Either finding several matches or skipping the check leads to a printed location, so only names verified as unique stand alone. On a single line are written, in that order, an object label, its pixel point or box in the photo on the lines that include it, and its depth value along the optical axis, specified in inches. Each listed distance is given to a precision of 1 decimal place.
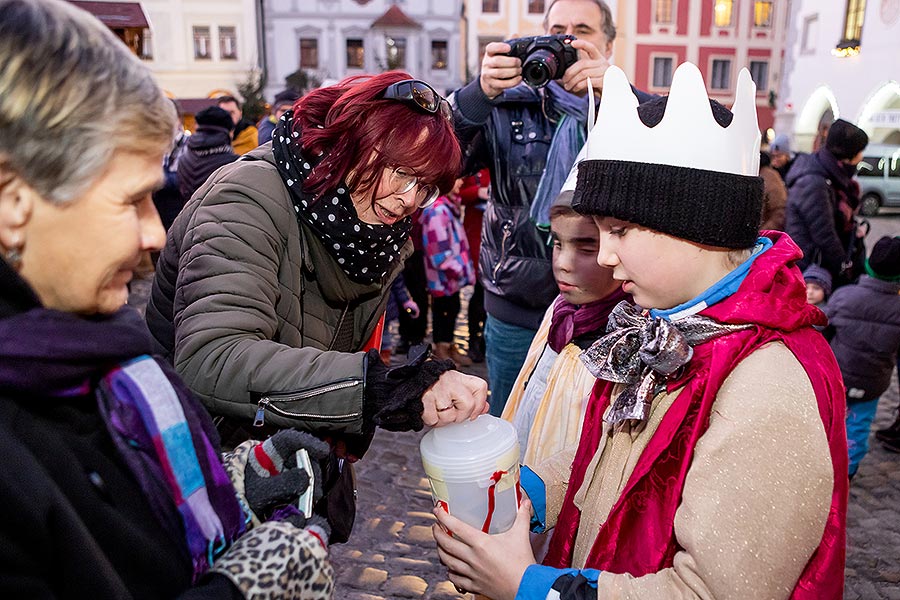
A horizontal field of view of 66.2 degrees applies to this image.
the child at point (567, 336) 85.0
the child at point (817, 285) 160.9
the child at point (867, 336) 154.4
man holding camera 107.3
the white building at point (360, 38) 1219.9
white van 604.7
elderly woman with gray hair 32.4
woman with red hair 60.1
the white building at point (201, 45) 1120.2
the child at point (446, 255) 225.8
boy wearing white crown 46.0
